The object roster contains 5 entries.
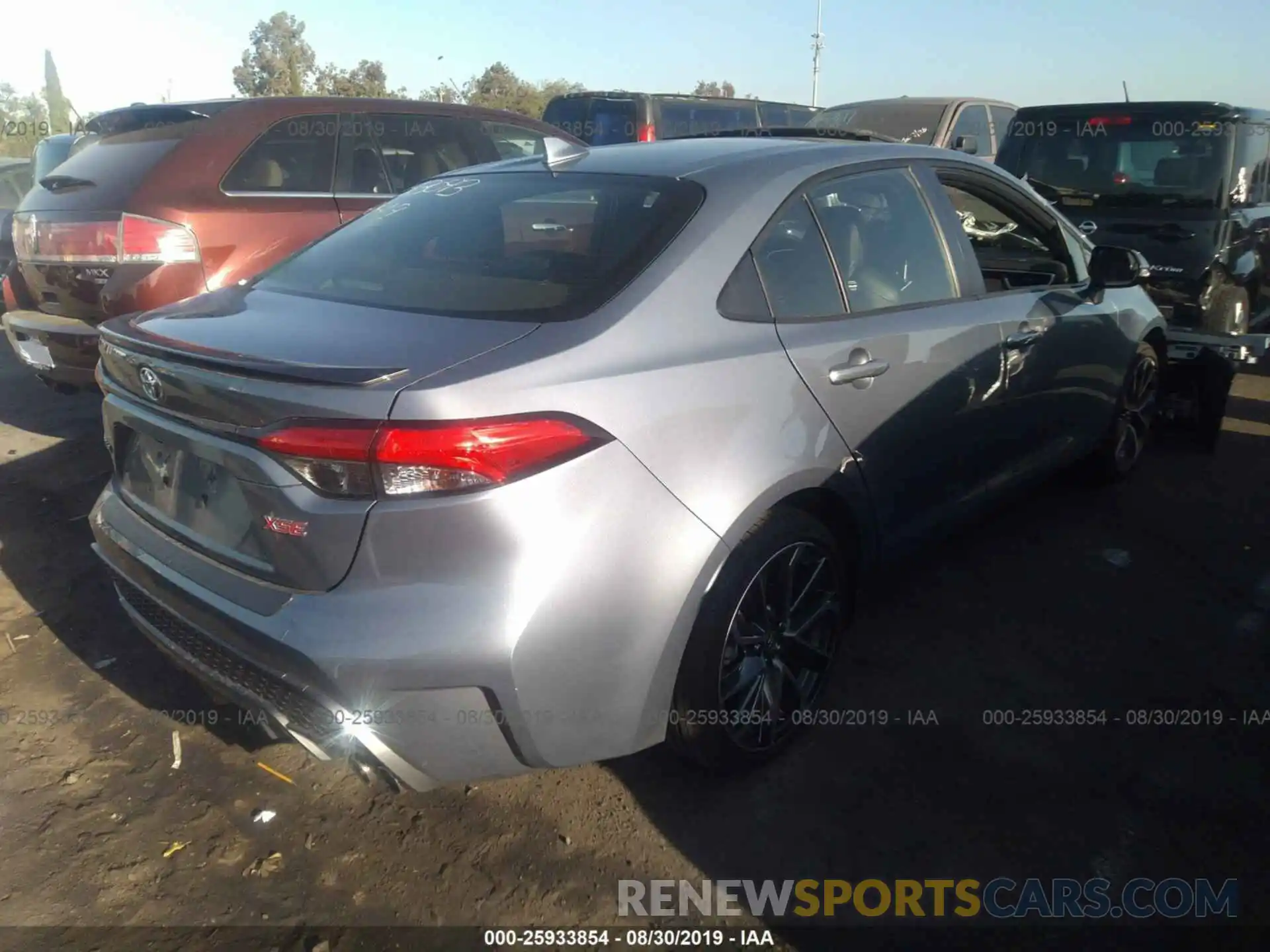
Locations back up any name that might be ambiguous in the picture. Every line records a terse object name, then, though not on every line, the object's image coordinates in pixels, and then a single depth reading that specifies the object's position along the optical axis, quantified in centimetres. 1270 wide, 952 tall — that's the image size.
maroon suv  450
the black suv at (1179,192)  592
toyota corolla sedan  199
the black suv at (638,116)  1141
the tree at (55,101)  3216
